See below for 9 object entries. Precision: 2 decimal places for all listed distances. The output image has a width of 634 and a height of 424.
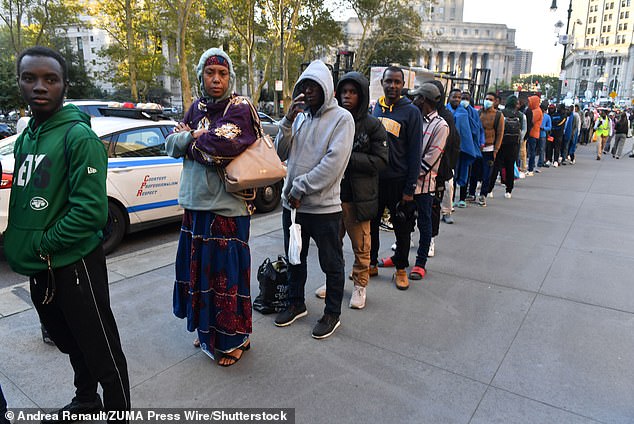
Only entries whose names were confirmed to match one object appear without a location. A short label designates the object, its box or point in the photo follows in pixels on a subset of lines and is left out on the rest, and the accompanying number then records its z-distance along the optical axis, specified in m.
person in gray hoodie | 3.11
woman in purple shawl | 2.68
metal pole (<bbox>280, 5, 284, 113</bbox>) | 23.36
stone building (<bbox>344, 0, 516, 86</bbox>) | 112.88
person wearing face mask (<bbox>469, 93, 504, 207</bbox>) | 7.87
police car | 5.45
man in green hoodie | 1.94
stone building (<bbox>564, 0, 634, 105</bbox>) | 109.00
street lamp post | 20.48
